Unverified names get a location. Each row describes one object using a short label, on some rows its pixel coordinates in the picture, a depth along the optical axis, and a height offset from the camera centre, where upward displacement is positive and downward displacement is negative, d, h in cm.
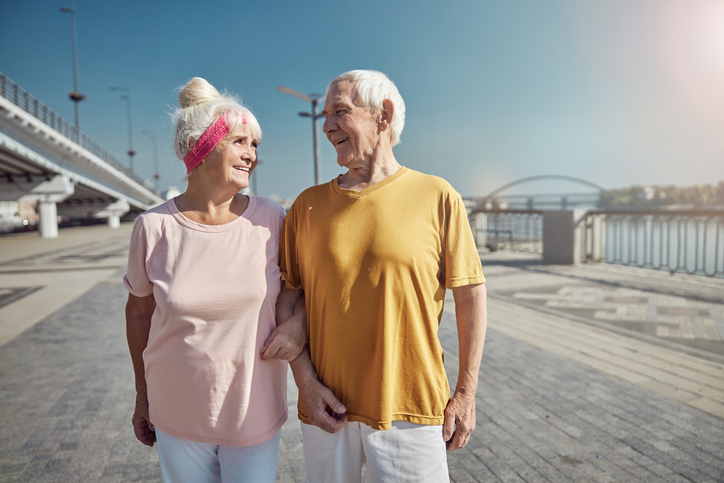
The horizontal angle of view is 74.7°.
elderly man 165 -33
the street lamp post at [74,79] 4212 +1341
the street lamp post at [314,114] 2028 +498
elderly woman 169 -32
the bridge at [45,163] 2250 +380
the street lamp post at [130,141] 6488 +1148
